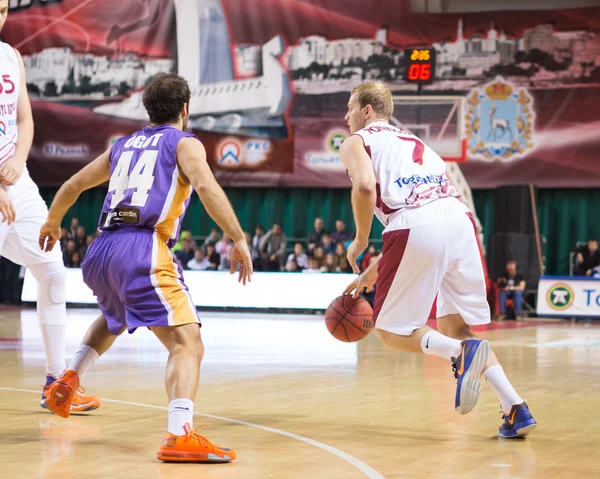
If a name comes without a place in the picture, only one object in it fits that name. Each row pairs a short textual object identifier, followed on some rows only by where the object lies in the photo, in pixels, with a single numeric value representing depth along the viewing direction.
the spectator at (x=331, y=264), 18.78
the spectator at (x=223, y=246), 20.72
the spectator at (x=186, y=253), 20.80
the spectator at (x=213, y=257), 20.25
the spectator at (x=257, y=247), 20.17
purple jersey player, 4.34
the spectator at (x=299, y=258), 19.61
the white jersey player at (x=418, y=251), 5.01
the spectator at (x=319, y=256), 19.25
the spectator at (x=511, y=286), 18.52
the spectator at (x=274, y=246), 20.23
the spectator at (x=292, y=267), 19.42
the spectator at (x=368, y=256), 18.54
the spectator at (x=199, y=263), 20.12
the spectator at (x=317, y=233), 20.53
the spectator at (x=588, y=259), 18.86
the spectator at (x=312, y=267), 19.09
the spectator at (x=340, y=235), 20.23
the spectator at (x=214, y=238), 21.16
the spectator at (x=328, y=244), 19.86
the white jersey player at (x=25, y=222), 5.70
